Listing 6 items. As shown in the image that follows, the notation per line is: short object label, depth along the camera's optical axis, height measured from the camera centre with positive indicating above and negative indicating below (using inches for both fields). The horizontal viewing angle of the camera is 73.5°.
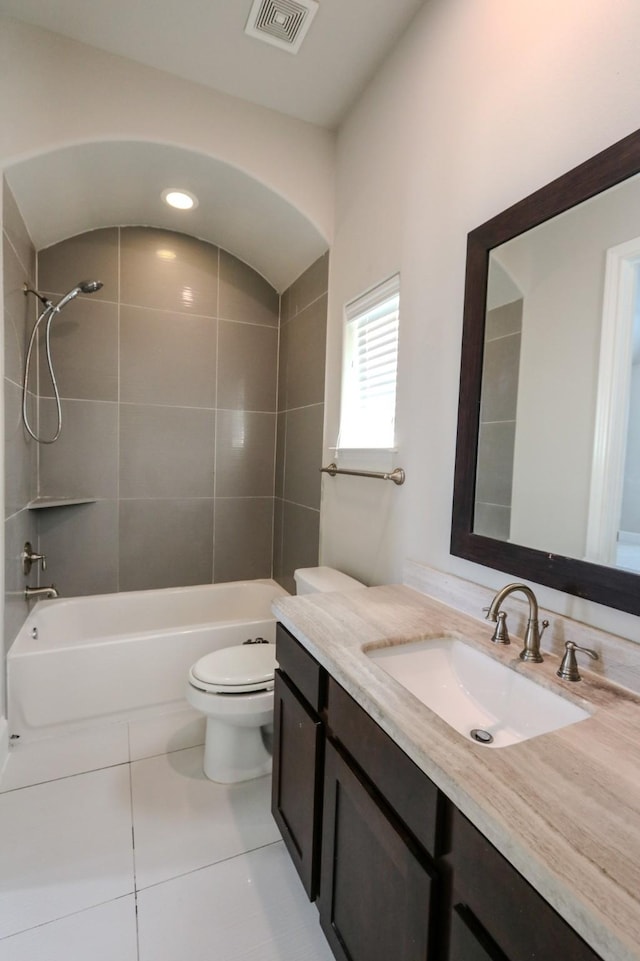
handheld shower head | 83.4 +30.4
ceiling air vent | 59.1 +61.5
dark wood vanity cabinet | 21.4 -26.4
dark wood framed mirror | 36.1 +5.5
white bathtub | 73.5 -39.8
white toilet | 62.8 -37.4
